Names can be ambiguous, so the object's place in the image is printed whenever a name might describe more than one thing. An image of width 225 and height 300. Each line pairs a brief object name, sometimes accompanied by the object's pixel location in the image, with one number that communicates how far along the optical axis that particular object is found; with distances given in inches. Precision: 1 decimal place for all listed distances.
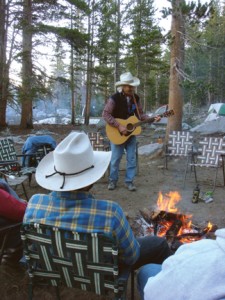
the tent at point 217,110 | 637.4
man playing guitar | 208.7
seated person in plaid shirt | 68.8
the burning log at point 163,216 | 137.9
